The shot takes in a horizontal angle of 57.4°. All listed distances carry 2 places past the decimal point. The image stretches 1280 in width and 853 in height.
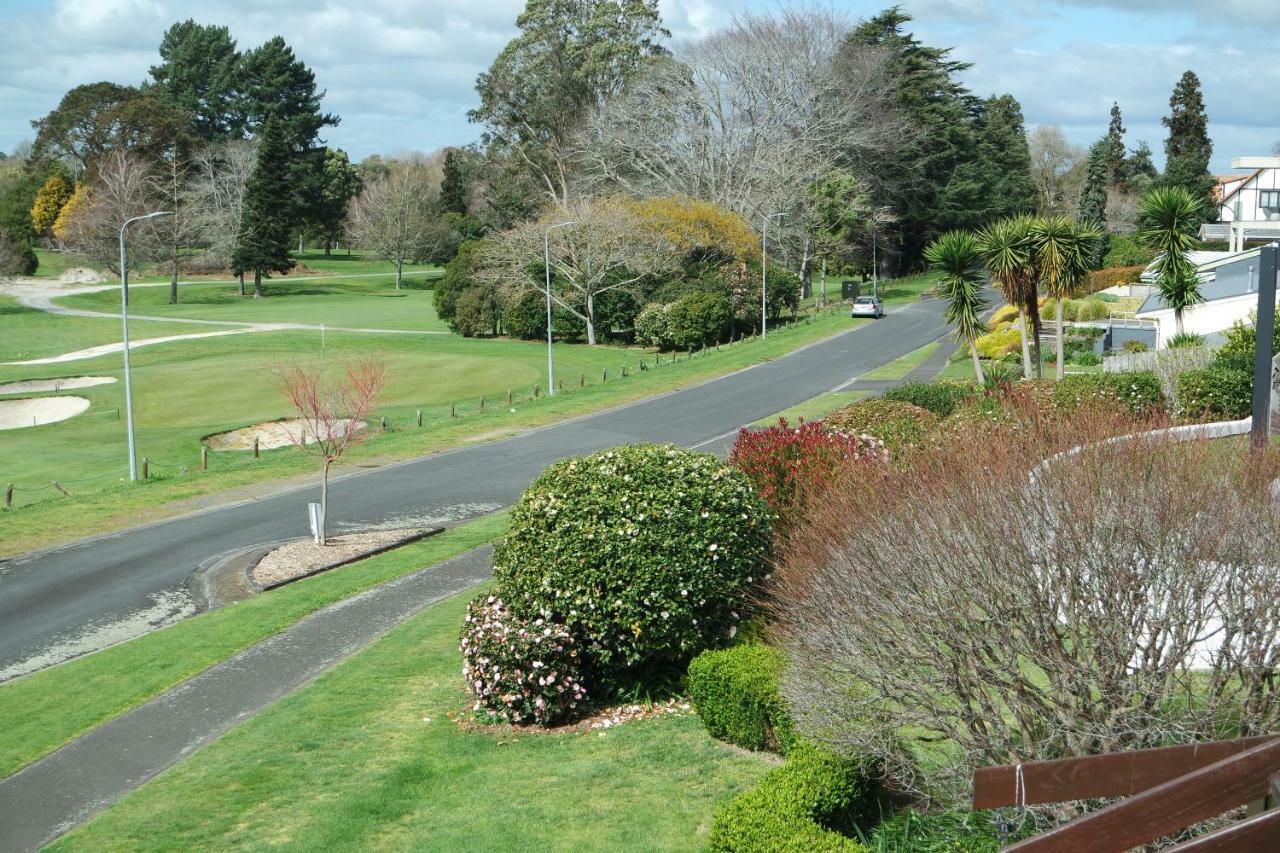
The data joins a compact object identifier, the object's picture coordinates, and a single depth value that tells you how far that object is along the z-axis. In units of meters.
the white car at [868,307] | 66.19
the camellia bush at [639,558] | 12.47
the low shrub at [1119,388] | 24.67
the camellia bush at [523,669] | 12.55
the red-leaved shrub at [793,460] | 14.35
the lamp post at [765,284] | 57.93
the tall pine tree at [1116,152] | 99.06
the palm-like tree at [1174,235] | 30.05
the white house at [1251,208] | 62.16
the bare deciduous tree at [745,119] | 72.19
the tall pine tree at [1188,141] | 83.06
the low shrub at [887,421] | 16.69
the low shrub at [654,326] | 60.53
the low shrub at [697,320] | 59.59
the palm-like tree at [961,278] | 31.97
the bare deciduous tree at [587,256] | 63.12
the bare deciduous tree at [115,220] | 91.31
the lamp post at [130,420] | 31.14
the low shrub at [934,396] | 27.09
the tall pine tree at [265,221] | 92.19
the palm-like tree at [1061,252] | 29.95
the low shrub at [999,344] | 45.19
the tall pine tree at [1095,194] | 84.69
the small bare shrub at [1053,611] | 7.78
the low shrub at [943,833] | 8.12
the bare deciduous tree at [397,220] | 104.88
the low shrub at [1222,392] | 25.56
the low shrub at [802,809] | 8.29
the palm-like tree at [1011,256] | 30.41
